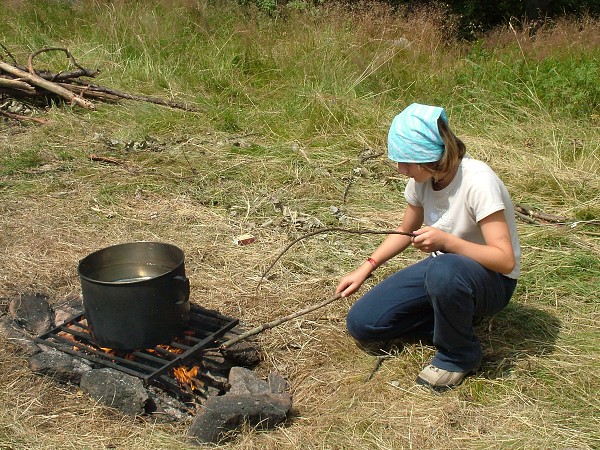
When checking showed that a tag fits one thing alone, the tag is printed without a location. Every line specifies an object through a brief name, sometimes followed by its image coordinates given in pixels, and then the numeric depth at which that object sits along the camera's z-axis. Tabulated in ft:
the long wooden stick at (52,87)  21.74
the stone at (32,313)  10.80
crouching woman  8.80
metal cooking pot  9.14
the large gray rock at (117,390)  9.02
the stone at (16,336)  10.04
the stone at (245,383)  9.51
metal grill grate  9.30
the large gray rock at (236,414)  8.55
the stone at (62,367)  9.58
